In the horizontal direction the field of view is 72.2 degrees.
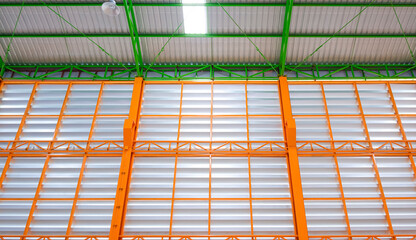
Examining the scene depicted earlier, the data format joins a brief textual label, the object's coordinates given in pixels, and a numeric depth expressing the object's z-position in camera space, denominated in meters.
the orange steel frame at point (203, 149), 18.27
